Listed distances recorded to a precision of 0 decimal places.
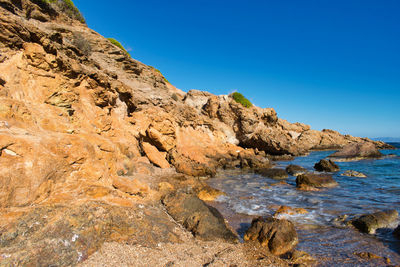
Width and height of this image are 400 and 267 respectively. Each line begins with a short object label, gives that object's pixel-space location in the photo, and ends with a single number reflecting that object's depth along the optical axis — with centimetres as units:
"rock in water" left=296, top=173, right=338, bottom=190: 1077
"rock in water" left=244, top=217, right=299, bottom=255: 472
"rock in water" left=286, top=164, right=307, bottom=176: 1595
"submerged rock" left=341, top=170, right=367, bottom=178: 1453
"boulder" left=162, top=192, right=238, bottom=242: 502
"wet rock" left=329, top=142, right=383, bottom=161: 2544
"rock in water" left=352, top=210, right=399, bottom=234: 572
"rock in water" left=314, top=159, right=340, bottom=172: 1705
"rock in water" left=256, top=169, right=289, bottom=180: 1408
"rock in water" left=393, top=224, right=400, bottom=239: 532
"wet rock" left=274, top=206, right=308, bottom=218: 701
